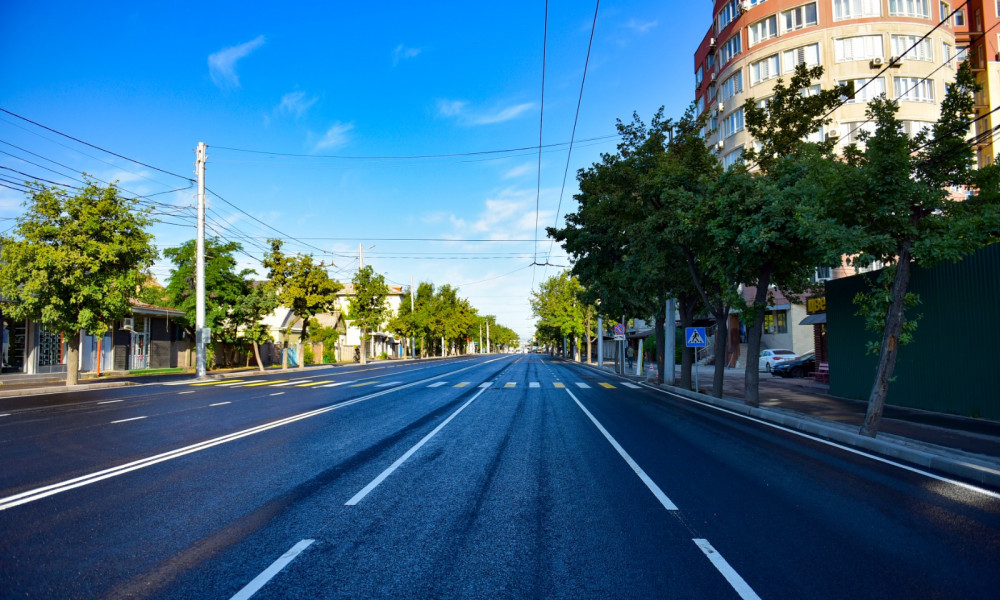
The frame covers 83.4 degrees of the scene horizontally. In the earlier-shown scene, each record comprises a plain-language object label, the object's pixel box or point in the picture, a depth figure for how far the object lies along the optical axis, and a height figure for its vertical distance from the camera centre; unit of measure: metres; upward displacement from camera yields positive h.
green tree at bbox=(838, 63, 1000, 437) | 9.48 +2.14
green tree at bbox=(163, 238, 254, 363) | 39.31 +3.72
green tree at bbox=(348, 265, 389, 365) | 58.72 +4.40
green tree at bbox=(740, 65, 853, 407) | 11.32 +2.92
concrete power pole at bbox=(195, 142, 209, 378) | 30.22 +3.41
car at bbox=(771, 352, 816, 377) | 30.36 -2.07
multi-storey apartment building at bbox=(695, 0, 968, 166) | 36.56 +18.73
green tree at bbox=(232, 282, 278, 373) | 39.97 +2.23
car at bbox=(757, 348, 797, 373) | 32.72 -1.67
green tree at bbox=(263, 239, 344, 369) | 43.59 +4.71
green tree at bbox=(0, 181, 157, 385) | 22.30 +3.59
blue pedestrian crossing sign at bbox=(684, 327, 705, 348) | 20.53 -0.19
